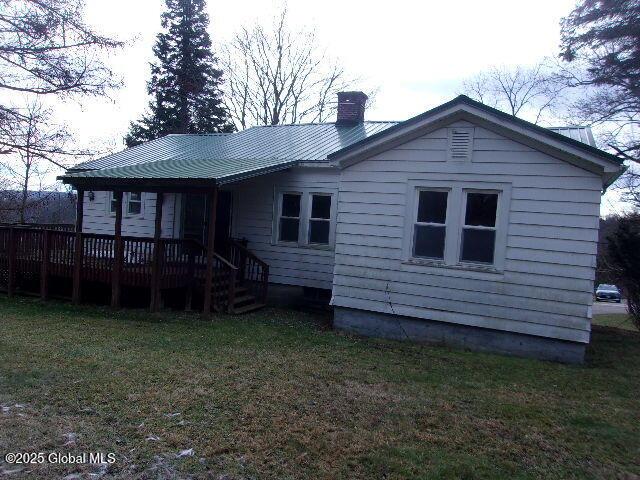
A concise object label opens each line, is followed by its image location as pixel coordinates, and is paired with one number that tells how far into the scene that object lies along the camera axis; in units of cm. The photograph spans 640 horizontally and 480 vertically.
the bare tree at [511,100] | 2962
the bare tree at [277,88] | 3120
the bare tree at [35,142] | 1211
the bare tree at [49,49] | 1080
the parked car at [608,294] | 4234
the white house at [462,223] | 777
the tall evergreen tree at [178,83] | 3131
